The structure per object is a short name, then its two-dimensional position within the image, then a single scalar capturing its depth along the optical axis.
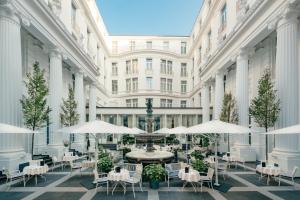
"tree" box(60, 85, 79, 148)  18.97
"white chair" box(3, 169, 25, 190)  9.58
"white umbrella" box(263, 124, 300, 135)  6.68
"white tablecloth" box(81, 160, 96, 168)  12.56
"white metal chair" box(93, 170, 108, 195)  9.42
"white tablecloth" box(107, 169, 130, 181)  9.17
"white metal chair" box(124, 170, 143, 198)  9.20
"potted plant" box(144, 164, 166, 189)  9.58
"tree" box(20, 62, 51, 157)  12.65
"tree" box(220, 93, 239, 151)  18.50
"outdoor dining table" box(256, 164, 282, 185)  10.30
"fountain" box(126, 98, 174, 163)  13.42
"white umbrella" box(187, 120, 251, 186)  9.98
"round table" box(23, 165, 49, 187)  10.29
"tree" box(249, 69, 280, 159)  12.57
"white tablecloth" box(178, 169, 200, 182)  9.27
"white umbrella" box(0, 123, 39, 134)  7.41
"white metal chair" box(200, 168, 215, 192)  9.63
